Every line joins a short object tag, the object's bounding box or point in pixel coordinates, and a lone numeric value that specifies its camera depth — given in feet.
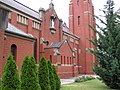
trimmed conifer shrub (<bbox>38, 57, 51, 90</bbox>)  21.78
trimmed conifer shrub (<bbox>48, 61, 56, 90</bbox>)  24.22
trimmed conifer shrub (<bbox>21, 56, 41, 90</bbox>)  18.72
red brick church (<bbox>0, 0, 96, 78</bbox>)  34.53
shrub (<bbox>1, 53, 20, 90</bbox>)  15.68
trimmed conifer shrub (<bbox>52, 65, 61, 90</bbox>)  26.50
